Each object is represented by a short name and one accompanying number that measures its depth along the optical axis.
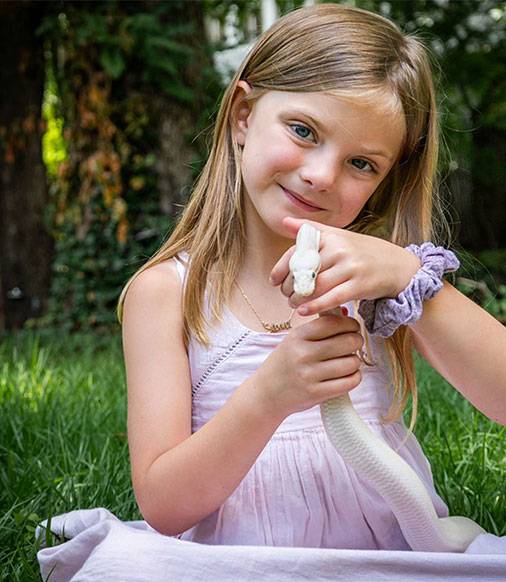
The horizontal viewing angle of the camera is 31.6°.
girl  1.43
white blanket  1.41
